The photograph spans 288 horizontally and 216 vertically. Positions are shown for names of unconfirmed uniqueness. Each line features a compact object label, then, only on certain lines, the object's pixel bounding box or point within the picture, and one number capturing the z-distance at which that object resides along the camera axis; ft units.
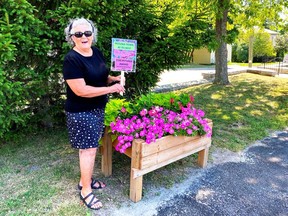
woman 6.37
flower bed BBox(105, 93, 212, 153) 7.66
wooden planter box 7.45
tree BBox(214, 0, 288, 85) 24.54
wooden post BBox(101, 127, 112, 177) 8.75
